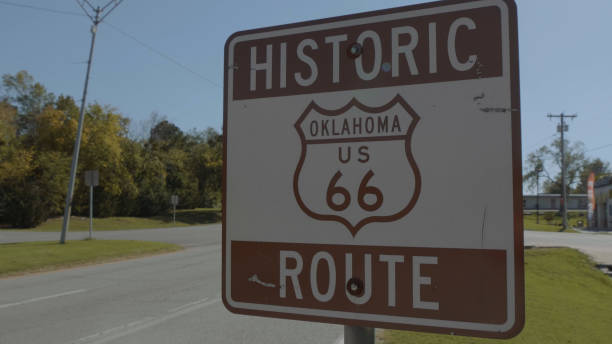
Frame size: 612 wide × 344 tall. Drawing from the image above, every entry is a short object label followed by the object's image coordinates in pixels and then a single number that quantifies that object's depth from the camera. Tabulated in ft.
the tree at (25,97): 153.27
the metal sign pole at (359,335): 3.82
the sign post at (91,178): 60.80
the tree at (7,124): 115.14
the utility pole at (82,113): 55.36
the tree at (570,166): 256.32
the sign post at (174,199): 124.18
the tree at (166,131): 228.04
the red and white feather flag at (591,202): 133.08
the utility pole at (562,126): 151.11
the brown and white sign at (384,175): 3.49
